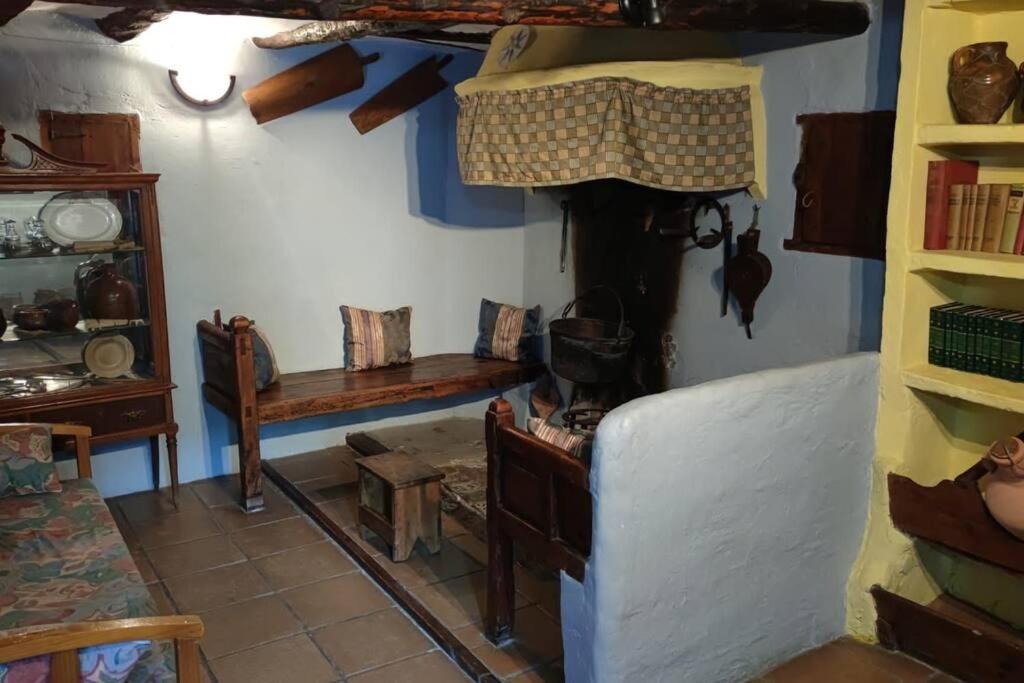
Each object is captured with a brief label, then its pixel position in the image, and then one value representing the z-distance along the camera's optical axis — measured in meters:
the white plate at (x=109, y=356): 4.23
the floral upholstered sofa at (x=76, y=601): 2.00
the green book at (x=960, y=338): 2.91
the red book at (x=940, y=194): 2.88
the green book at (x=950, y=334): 2.95
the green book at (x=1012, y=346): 2.75
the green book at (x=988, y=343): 2.82
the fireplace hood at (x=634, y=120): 3.57
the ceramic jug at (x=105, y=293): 4.18
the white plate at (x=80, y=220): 4.06
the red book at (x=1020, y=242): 2.75
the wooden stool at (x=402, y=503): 3.72
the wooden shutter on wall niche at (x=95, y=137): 4.19
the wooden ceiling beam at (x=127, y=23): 3.80
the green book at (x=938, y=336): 2.98
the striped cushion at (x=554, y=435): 2.96
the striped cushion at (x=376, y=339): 5.14
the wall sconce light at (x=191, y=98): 4.43
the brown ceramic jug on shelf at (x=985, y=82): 2.73
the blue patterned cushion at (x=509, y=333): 5.38
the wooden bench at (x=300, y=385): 4.28
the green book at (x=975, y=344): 2.87
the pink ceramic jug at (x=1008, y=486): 2.59
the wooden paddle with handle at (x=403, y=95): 5.10
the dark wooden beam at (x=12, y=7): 2.24
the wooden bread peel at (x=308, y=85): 4.72
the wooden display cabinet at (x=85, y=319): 4.00
